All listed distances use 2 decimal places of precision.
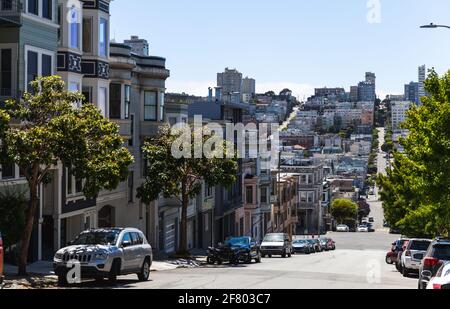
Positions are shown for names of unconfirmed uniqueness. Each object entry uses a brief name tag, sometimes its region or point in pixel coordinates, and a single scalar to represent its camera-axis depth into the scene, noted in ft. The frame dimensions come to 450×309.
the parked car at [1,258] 62.98
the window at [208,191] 196.45
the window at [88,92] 119.24
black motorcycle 133.18
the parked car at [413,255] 110.73
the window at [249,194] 259.80
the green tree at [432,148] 92.17
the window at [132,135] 143.43
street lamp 92.80
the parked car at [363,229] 464.65
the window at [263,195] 283.38
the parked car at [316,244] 226.64
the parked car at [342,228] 465.88
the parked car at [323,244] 246.53
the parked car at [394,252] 149.64
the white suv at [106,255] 76.89
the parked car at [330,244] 258.16
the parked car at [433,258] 72.69
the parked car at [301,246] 209.77
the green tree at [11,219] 83.87
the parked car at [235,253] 133.28
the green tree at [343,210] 511.40
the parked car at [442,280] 53.51
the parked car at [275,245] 172.14
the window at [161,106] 150.41
